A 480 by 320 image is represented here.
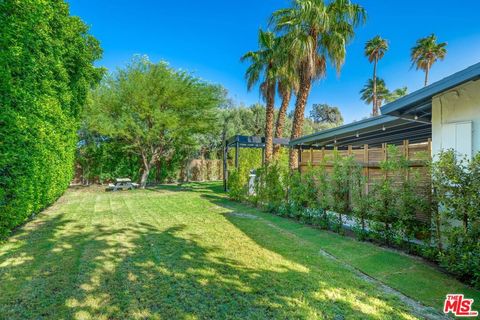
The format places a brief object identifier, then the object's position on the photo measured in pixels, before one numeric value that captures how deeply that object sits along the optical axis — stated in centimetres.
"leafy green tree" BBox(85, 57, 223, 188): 1470
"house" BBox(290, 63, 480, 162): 392
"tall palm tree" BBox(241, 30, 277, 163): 1316
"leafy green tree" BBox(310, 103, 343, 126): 5250
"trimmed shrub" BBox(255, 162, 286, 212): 841
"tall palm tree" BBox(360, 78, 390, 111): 3262
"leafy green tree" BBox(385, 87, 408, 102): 3090
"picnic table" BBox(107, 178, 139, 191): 1434
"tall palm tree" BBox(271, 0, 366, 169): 1029
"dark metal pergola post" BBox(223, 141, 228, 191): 1473
